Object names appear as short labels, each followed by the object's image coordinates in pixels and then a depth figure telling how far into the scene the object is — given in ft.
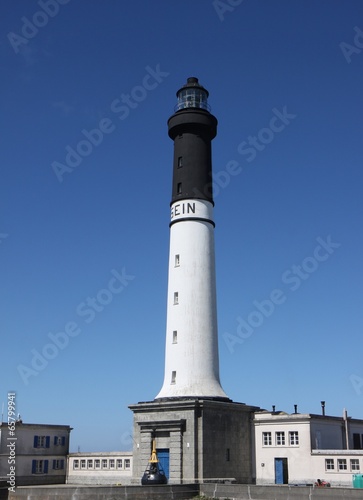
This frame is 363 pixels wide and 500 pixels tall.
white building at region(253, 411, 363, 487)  115.34
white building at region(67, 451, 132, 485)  136.87
